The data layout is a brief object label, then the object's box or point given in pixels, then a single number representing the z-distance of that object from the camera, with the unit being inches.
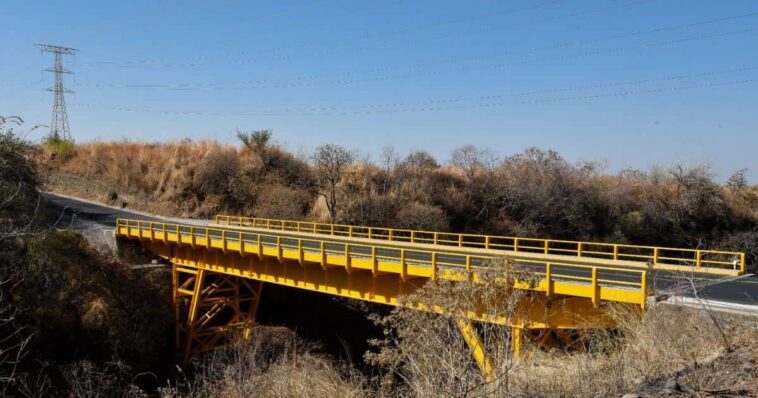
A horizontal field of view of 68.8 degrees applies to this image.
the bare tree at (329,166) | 1691.7
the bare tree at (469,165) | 1854.1
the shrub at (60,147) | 1962.4
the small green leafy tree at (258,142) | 1924.6
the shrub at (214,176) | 1782.7
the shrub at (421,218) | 1541.6
